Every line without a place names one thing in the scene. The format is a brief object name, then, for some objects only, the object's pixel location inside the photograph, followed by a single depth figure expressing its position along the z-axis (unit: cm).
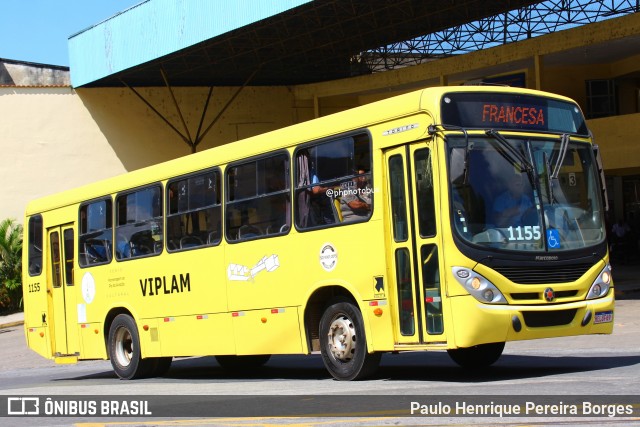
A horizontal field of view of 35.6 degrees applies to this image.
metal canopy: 3075
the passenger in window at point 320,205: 1203
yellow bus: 1061
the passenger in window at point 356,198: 1150
